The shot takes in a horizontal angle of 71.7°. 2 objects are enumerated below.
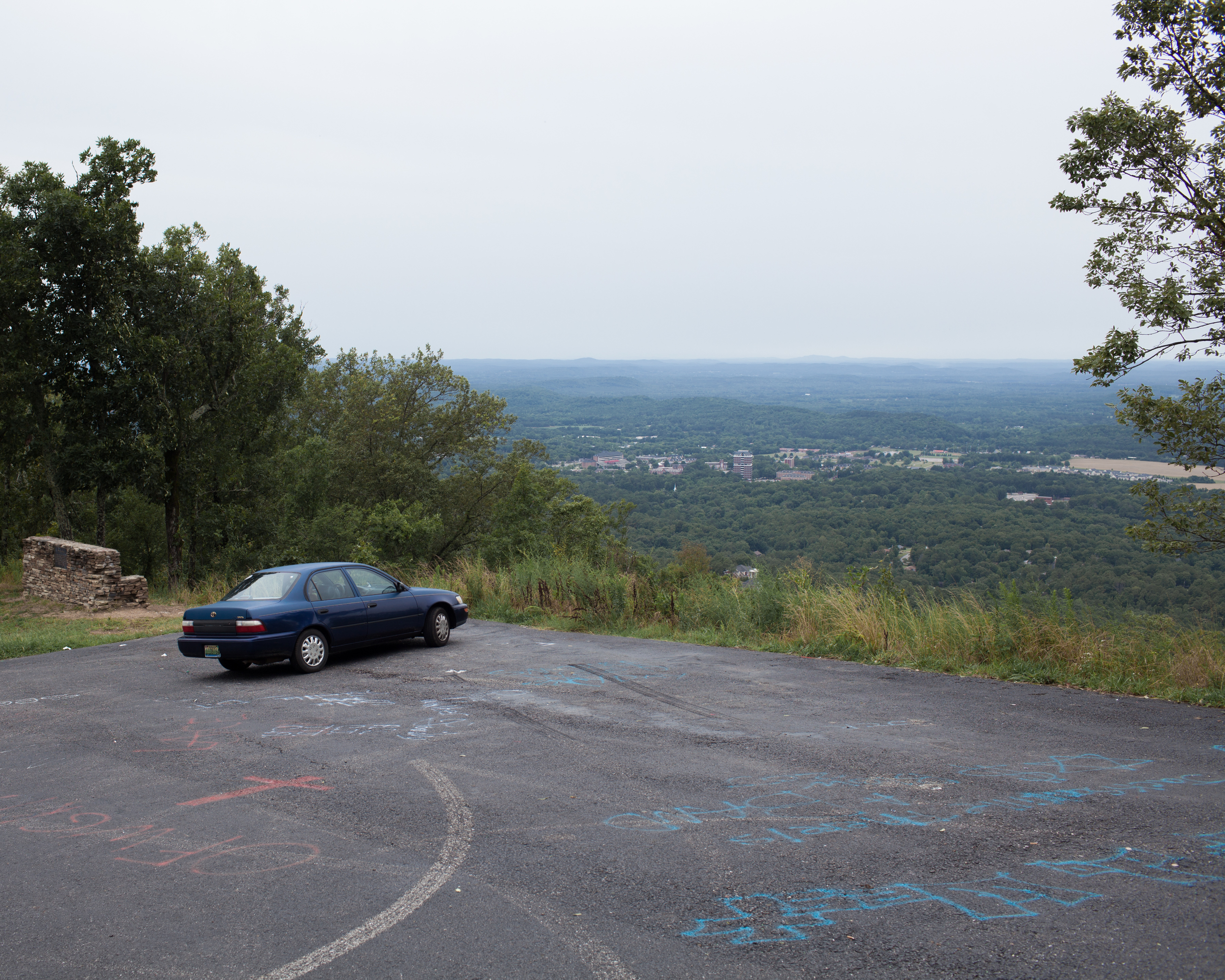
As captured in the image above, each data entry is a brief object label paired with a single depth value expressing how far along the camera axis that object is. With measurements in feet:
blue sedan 34.58
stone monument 60.18
